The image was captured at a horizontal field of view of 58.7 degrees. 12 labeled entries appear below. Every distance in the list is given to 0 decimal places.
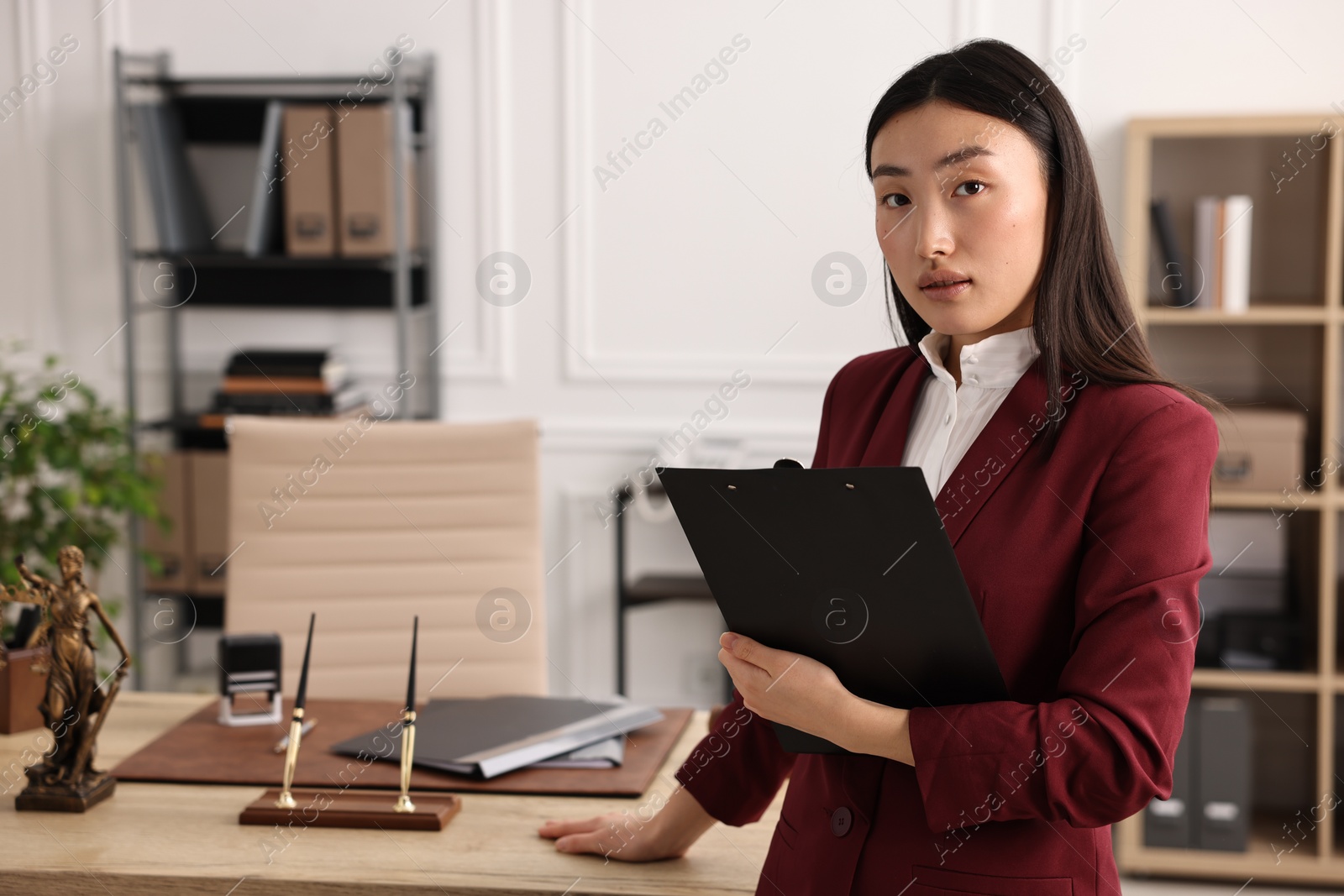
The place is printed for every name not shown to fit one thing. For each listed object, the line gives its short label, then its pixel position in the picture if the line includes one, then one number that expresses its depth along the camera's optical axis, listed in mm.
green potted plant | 3002
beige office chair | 2053
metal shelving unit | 3213
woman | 948
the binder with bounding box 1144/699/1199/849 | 2887
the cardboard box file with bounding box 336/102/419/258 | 3102
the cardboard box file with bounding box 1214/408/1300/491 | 2818
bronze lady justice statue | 1419
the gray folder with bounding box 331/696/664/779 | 1521
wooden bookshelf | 2822
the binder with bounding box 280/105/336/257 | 3102
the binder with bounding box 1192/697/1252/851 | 2865
